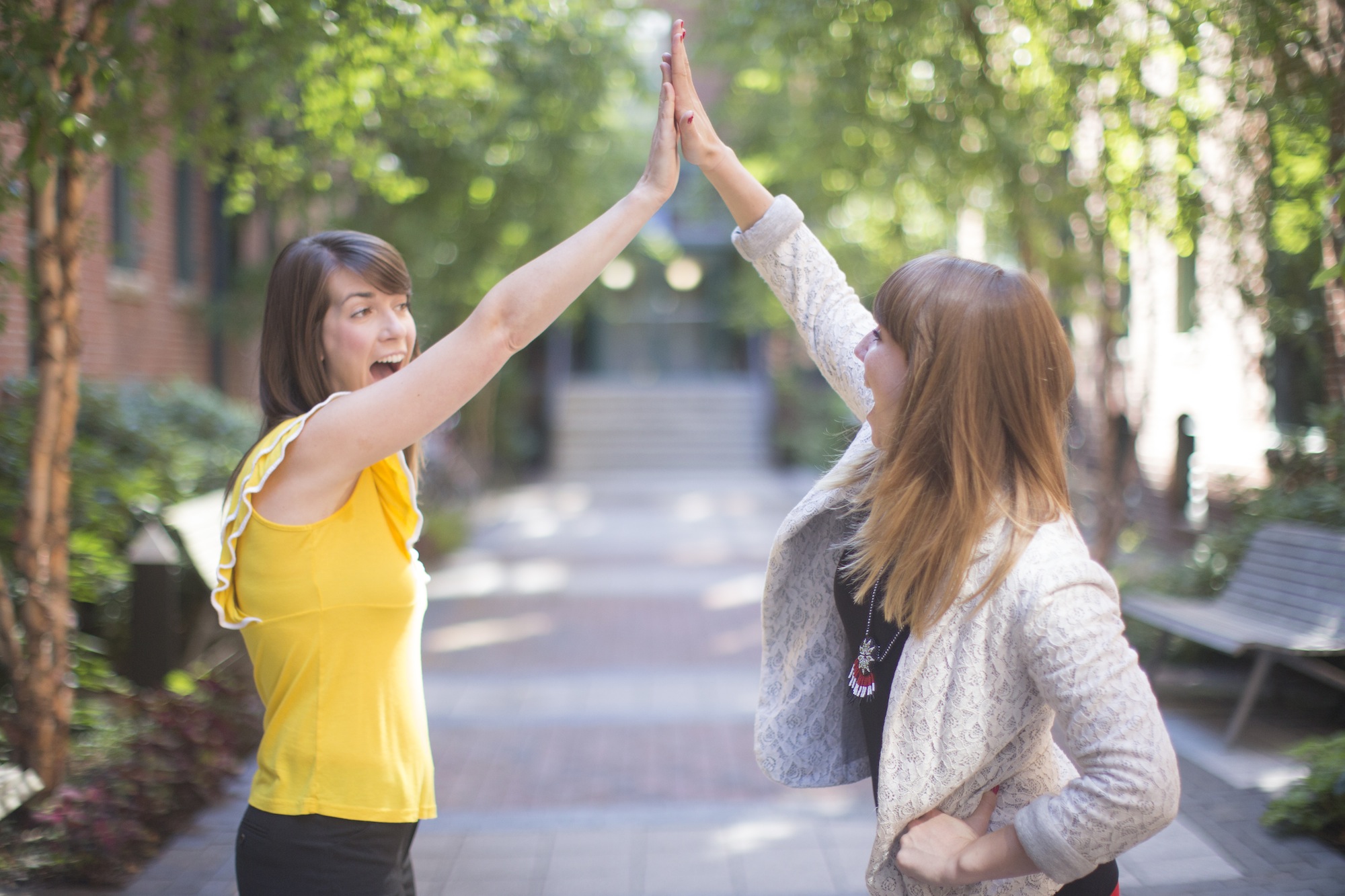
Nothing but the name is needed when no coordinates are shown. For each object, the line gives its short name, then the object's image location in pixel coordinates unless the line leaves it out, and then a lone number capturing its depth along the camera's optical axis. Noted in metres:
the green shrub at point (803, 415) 17.67
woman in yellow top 1.66
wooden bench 4.76
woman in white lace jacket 1.39
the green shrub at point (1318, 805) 3.83
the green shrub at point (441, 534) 10.09
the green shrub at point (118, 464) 5.05
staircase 19.06
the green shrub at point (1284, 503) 5.89
